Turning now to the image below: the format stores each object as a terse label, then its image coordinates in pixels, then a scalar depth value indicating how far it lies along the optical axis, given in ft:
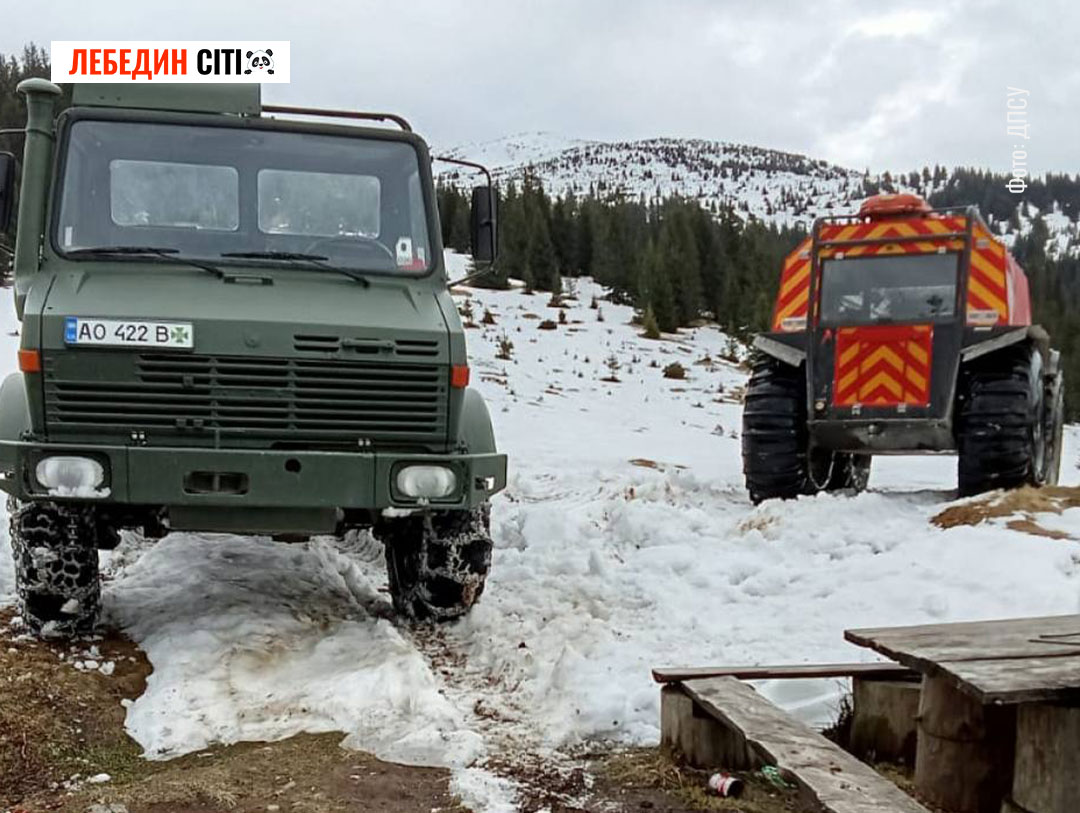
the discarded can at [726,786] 10.86
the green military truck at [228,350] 15.05
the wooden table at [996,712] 8.80
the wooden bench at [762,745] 9.46
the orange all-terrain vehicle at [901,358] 25.35
